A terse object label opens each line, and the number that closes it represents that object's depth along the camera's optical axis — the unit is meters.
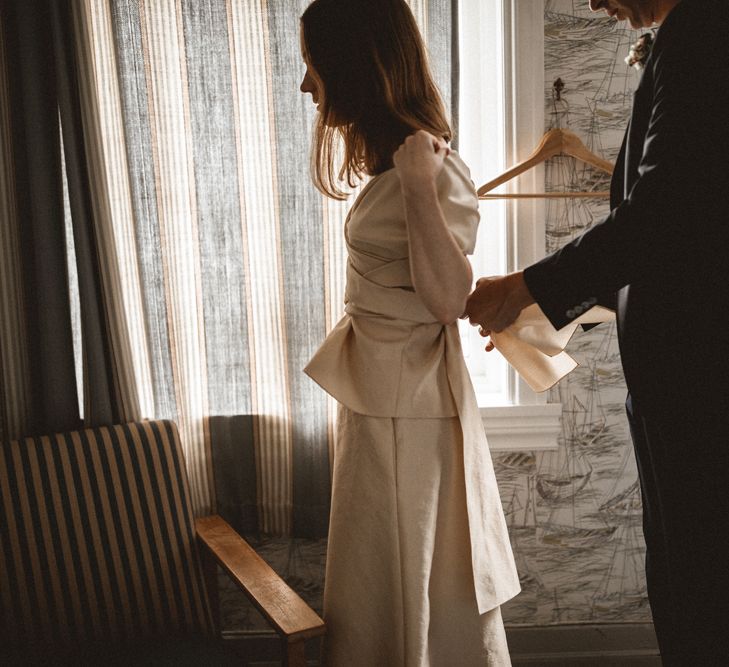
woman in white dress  1.17
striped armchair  1.45
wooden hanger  1.67
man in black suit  0.98
